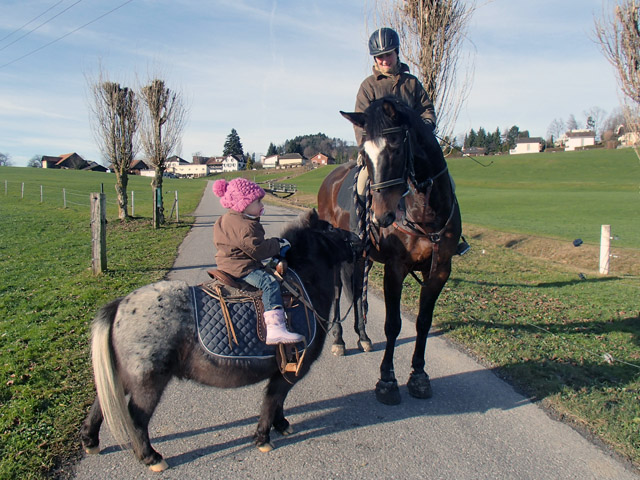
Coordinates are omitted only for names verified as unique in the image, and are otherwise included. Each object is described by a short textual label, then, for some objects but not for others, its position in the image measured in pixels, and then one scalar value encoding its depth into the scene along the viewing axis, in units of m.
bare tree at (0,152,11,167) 118.65
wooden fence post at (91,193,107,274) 9.20
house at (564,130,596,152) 109.38
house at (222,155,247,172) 126.62
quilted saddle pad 2.94
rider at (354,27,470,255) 4.61
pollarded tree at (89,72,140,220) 18.67
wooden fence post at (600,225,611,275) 11.36
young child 3.14
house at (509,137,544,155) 107.94
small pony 2.80
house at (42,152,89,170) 109.94
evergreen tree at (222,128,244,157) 131.38
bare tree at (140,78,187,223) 18.81
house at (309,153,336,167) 121.32
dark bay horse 3.38
